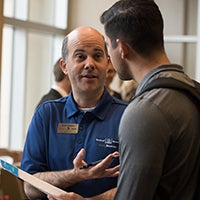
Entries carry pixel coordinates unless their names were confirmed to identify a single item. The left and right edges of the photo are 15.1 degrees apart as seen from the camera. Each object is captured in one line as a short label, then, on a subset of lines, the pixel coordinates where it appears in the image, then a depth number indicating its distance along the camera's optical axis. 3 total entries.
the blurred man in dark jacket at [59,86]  6.47
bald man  3.15
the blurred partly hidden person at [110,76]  6.88
